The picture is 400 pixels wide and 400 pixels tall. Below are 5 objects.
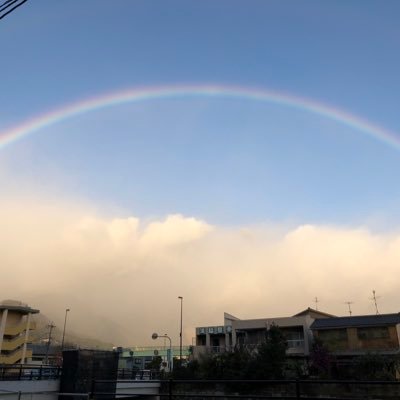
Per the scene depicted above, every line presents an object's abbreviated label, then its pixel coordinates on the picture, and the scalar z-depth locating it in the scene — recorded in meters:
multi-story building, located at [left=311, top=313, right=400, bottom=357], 47.16
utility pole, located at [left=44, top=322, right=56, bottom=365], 106.57
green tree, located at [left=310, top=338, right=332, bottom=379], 46.53
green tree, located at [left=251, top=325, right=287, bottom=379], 41.16
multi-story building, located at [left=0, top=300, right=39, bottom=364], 71.94
